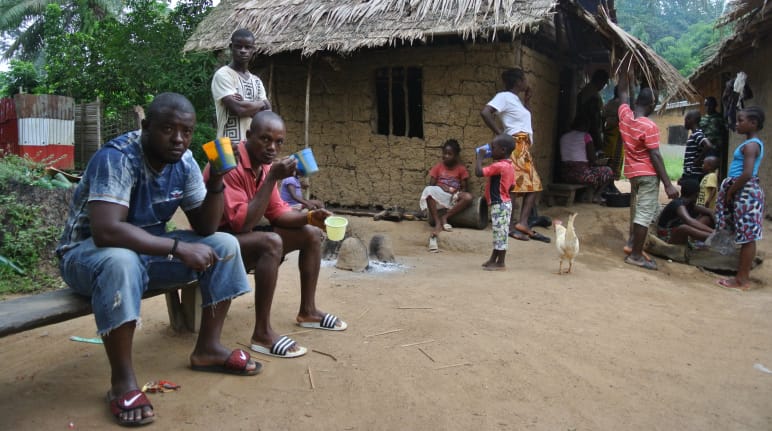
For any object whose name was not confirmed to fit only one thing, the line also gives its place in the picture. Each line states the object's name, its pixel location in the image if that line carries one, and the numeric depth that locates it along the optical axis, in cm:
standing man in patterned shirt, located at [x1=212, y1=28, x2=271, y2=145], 427
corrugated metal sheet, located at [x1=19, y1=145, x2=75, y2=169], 984
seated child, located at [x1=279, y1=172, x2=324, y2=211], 586
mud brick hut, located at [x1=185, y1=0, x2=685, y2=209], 641
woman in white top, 620
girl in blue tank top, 484
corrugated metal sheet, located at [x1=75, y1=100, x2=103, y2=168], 1073
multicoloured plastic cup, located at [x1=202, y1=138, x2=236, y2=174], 232
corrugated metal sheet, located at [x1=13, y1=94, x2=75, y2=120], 974
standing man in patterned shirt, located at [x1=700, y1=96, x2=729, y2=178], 764
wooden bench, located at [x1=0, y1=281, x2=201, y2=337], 200
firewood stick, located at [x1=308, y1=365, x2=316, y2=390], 247
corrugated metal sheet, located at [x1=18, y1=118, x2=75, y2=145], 986
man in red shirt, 271
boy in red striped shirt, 533
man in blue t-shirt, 209
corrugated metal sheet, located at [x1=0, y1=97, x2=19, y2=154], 997
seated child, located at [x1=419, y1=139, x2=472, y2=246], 657
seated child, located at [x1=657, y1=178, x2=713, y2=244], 562
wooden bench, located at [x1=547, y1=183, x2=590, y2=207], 766
